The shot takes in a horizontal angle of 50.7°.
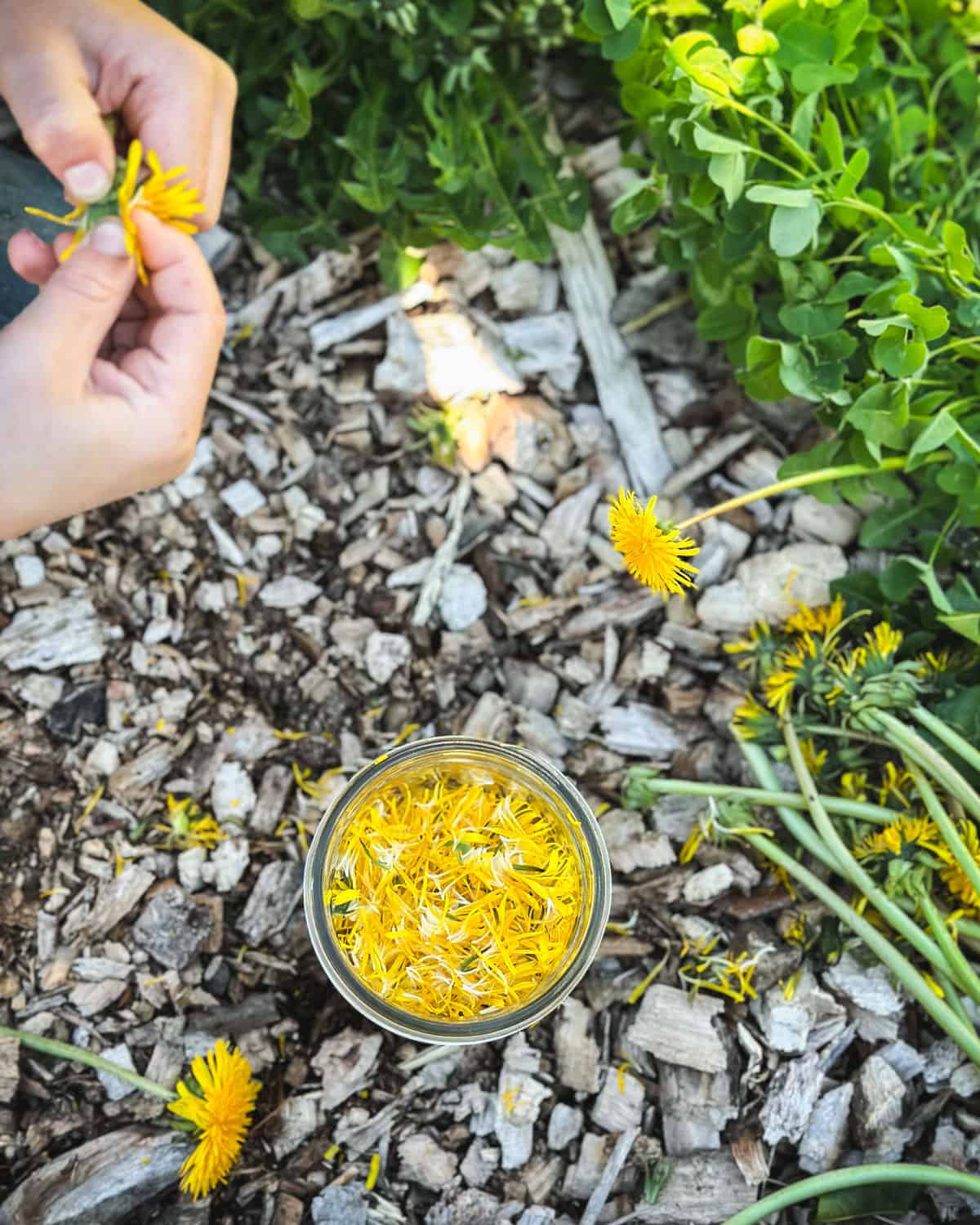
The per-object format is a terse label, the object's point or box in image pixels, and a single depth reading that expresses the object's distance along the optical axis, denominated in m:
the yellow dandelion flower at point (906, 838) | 0.30
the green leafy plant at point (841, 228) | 0.28
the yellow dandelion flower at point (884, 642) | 0.31
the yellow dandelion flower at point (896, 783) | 0.32
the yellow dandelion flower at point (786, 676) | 0.32
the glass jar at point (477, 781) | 0.27
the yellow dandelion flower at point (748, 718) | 0.33
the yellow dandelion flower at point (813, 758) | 0.33
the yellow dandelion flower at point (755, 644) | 0.33
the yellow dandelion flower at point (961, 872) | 0.29
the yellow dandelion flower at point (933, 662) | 0.32
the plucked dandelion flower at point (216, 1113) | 0.29
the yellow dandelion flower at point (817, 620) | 0.32
